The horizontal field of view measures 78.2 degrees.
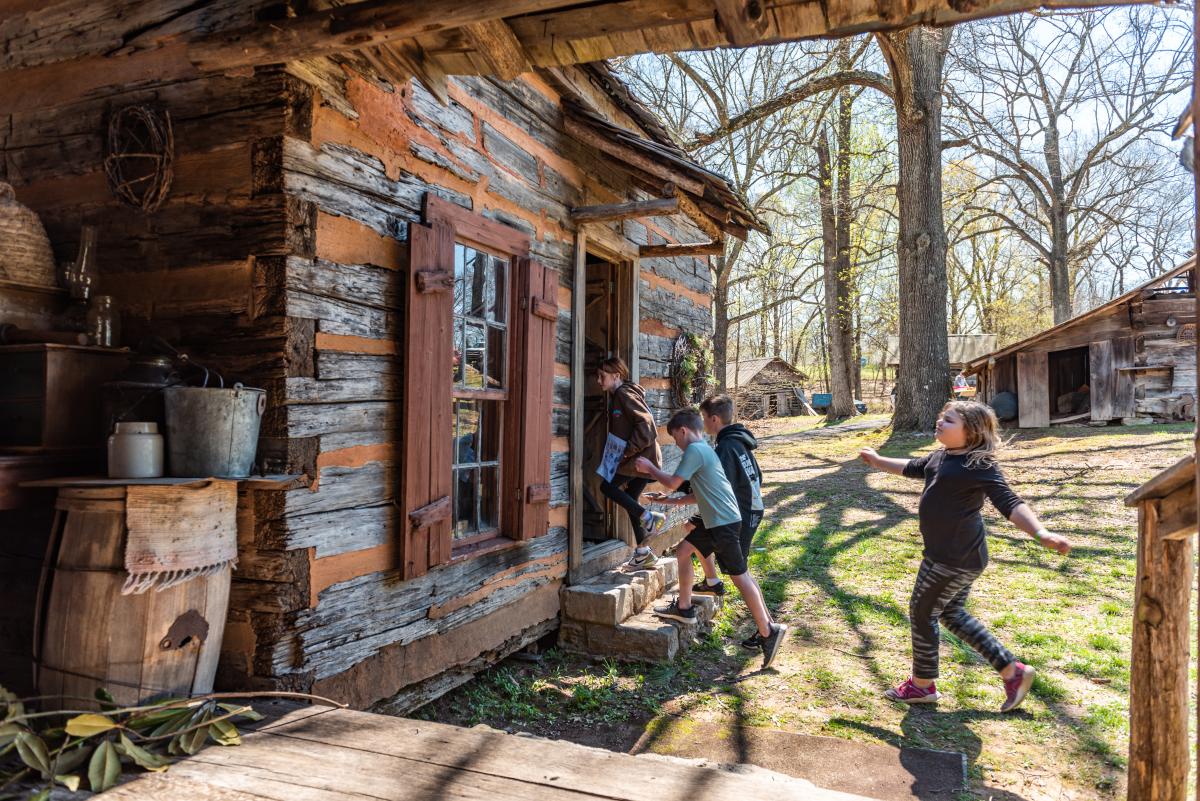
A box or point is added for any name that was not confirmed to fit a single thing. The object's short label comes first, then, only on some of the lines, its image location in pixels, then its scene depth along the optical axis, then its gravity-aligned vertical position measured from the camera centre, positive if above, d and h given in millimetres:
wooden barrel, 2439 -662
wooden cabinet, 2949 +103
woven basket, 3141 +763
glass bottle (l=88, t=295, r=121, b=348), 3193 +437
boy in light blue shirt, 5113 -661
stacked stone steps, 5305 -1502
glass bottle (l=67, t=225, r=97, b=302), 3309 +688
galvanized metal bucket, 2742 -35
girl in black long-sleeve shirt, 4145 -602
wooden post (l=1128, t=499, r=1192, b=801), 2473 -841
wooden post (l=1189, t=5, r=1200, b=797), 1581 +711
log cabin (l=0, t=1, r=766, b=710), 3168 +561
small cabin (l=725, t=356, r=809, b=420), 33125 +1389
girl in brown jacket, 6195 -109
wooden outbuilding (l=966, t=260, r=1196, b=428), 13281 +1204
